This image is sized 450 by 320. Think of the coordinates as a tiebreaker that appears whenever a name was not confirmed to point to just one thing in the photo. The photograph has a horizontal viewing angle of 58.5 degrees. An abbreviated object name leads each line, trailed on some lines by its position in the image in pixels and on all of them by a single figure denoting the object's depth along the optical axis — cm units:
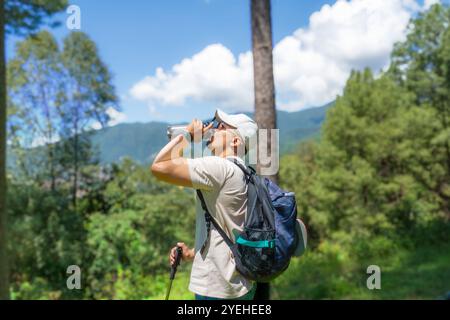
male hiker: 149
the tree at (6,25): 542
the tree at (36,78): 1284
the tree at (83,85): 1228
